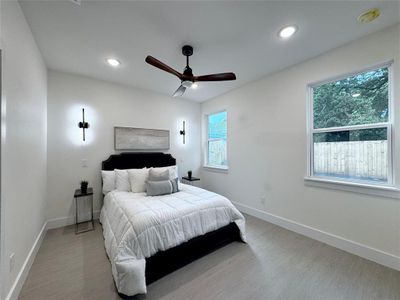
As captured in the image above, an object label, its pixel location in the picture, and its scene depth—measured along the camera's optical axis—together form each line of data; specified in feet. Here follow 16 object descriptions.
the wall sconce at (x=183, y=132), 14.58
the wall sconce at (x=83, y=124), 10.32
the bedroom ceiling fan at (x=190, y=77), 7.23
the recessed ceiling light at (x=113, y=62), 8.59
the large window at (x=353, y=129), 6.70
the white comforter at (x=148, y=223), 5.10
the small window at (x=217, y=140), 14.19
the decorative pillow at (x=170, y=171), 10.04
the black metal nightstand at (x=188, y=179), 13.82
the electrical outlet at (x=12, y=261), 4.84
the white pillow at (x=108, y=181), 10.02
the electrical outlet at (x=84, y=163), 10.44
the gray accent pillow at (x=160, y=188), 8.86
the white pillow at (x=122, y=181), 10.04
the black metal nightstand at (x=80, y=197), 9.33
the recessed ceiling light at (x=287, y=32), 6.44
